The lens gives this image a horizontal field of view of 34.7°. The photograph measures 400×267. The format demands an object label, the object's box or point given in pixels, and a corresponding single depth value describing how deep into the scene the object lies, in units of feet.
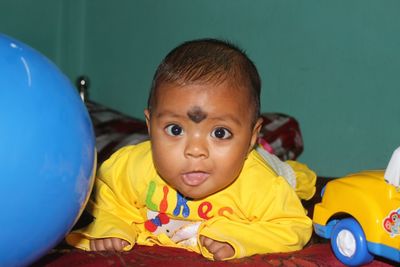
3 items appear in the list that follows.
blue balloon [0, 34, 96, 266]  3.10
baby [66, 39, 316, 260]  4.17
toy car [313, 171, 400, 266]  3.82
